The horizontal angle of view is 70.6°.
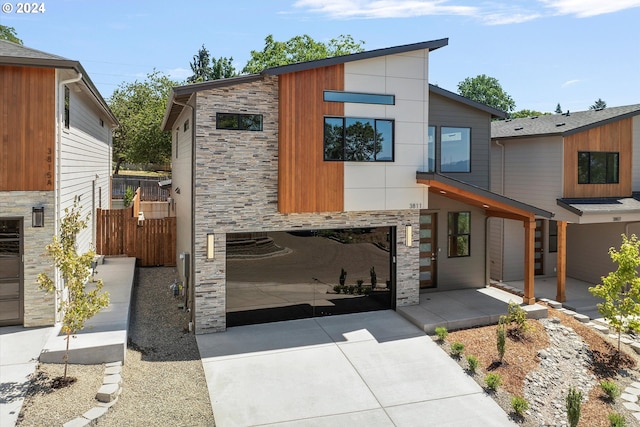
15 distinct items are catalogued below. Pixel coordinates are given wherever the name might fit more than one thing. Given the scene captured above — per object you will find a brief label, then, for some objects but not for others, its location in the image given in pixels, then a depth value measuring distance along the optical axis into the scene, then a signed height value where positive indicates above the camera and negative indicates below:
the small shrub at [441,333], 10.28 -2.87
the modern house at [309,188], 10.37 +0.48
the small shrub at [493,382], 8.40 -3.24
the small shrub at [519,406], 7.70 -3.38
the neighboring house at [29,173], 9.04 +0.68
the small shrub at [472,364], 9.03 -3.13
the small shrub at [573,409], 7.52 -3.35
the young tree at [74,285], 7.39 -1.30
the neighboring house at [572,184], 14.95 +0.86
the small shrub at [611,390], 8.72 -3.52
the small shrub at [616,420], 7.44 -3.51
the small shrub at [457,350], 9.63 -3.04
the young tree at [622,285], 10.30 -1.83
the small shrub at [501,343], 9.59 -2.86
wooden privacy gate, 16.86 -1.15
